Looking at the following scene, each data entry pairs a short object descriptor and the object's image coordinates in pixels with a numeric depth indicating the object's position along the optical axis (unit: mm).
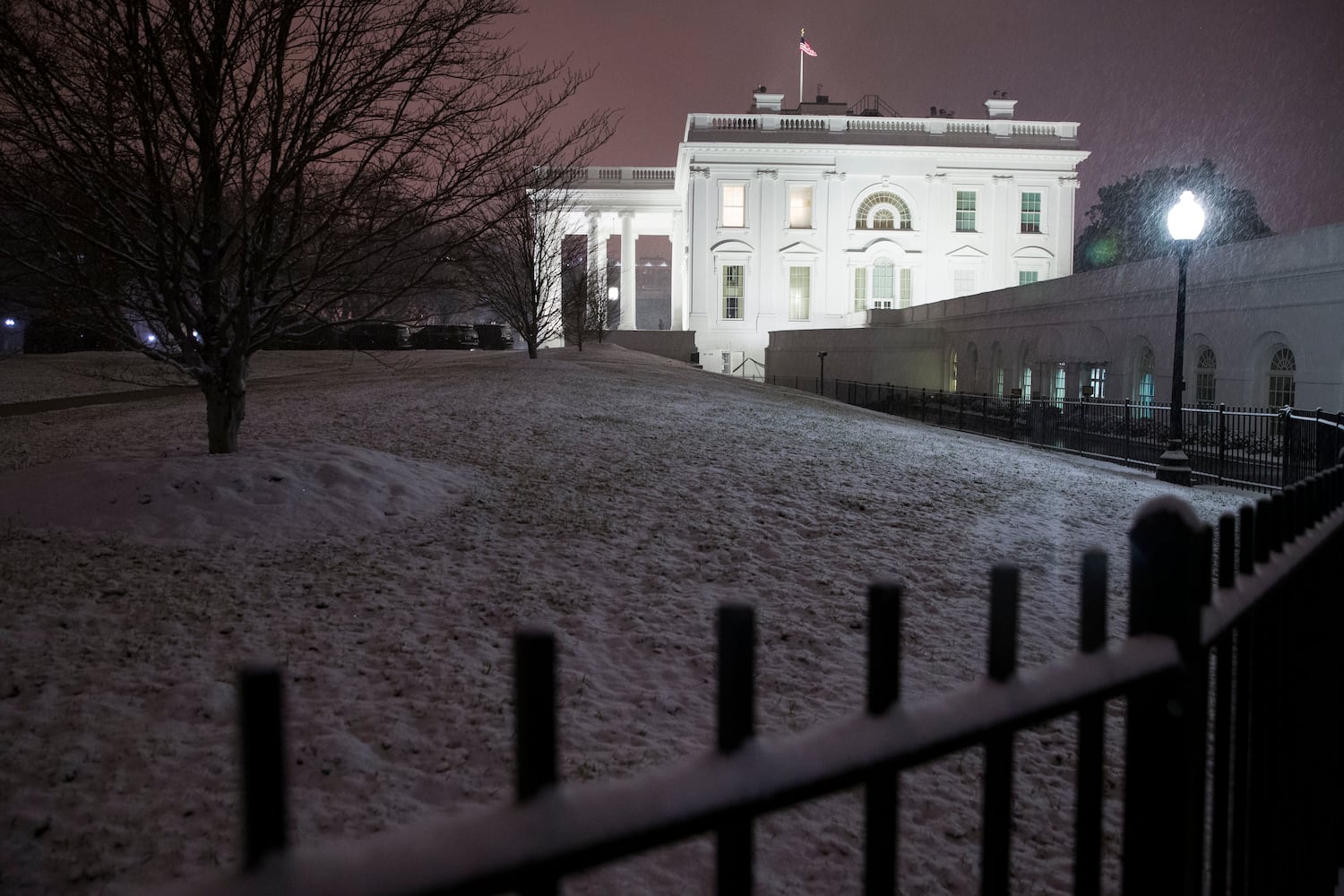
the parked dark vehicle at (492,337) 49969
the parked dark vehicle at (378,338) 41594
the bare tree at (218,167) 7473
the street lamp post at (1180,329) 14906
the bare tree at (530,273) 25266
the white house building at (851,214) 58594
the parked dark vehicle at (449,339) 45875
